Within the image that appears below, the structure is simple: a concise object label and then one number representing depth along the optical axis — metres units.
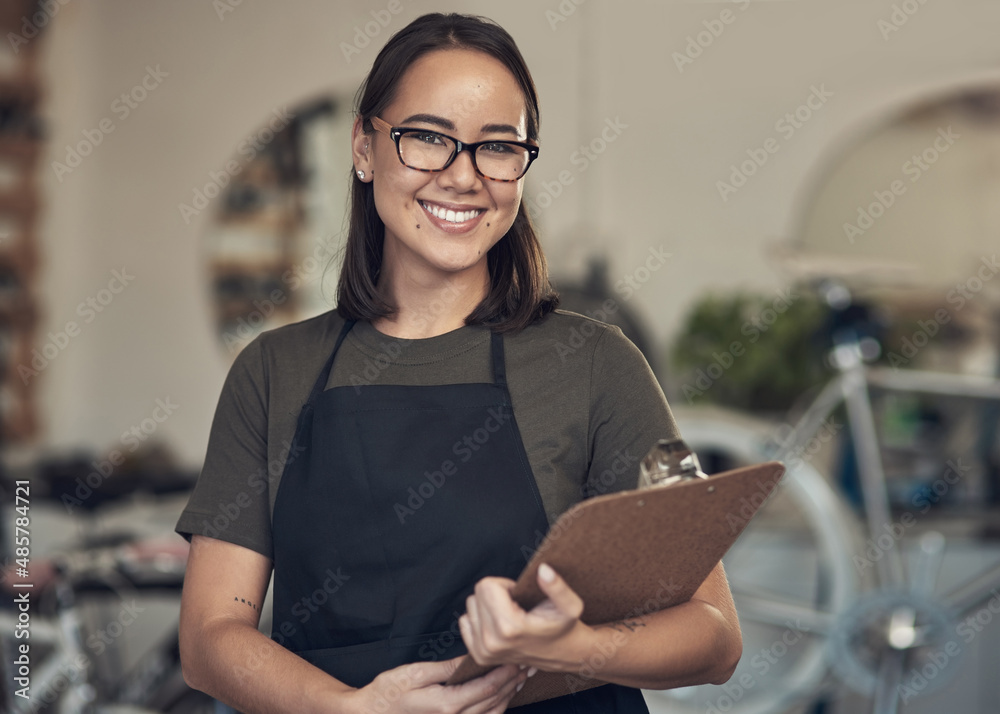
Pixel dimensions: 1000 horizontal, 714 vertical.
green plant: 3.44
